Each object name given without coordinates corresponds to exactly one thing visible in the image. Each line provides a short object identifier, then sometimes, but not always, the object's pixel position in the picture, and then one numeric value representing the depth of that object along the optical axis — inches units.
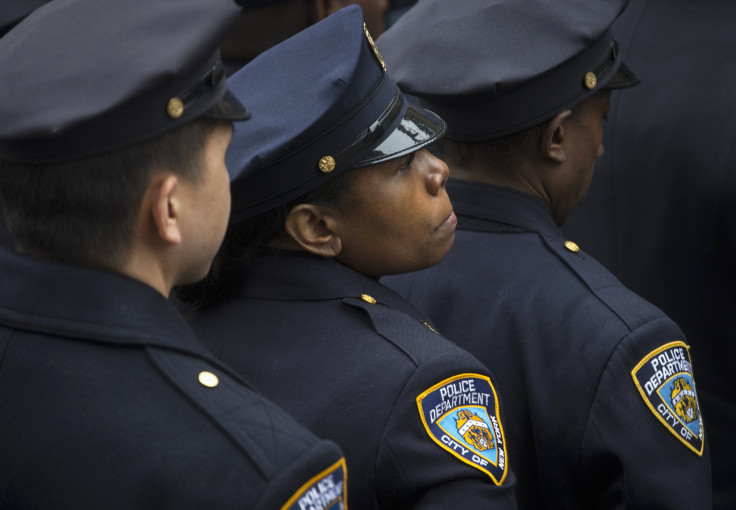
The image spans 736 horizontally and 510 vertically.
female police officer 161.0
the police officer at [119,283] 151.7
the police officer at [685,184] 182.4
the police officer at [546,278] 167.2
